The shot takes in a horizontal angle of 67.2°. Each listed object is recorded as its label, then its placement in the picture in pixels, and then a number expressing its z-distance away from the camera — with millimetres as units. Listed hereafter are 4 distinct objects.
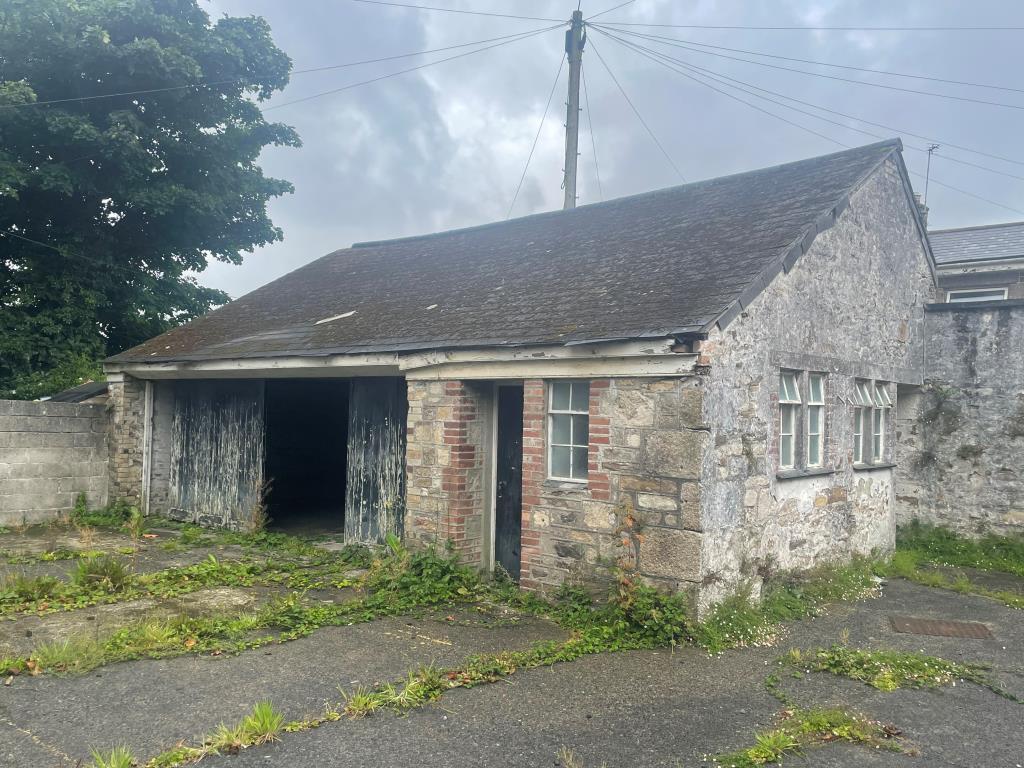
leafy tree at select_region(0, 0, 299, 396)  16734
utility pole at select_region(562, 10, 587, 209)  18453
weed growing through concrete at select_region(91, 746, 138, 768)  4102
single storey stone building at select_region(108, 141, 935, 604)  7125
